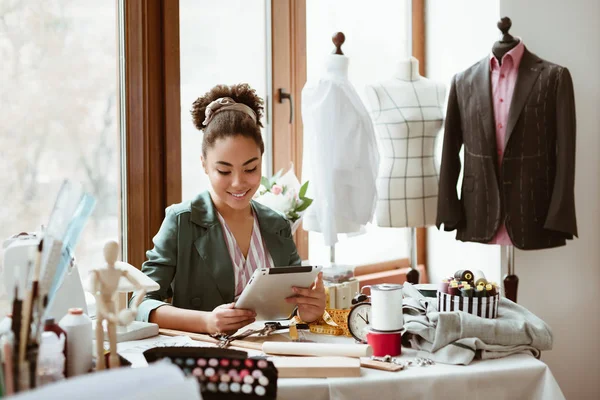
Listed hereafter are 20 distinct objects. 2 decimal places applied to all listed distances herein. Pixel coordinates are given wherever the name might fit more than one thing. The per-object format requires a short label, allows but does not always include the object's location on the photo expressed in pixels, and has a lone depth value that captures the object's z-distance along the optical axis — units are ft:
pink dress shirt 16.45
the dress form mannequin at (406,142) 17.22
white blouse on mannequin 16.43
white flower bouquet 16.05
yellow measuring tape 13.22
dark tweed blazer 16.22
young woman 13.92
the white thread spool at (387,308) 12.60
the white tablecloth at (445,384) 12.02
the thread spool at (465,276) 13.07
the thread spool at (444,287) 13.01
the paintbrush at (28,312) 11.10
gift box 12.89
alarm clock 13.00
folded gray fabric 12.51
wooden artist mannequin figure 11.72
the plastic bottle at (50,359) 11.41
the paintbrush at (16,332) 11.03
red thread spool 12.58
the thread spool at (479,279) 13.01
